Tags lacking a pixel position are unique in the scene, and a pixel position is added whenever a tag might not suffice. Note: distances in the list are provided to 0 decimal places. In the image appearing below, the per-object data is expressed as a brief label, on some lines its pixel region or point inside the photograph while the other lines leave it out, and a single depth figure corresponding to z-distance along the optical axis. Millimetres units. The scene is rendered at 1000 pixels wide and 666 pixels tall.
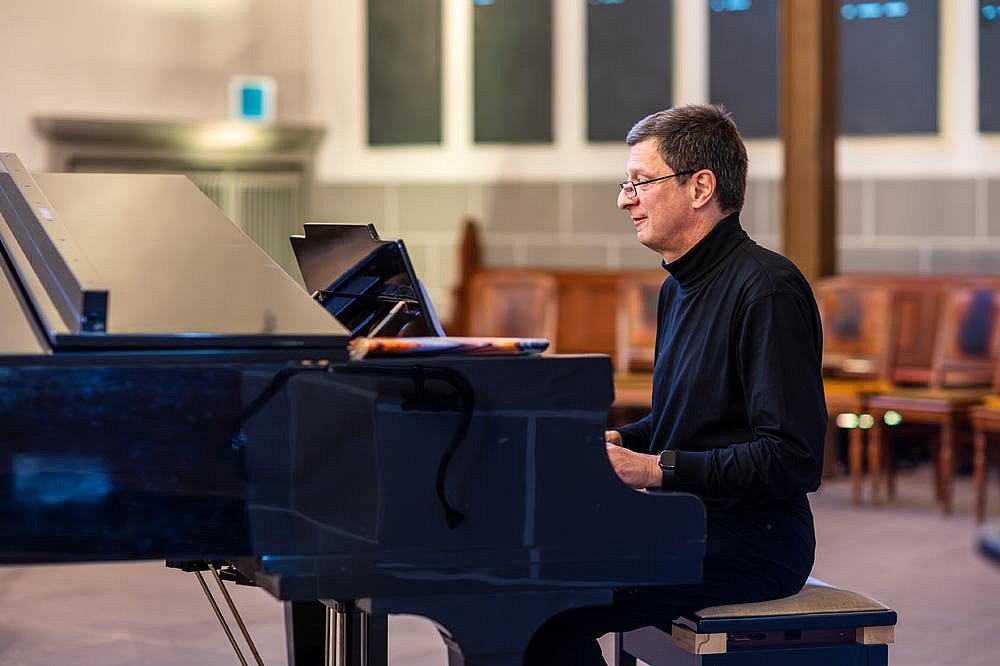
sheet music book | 4067
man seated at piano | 4587
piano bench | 4735
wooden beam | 12859
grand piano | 3885
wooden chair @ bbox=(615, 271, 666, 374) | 13014
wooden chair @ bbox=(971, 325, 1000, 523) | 10888
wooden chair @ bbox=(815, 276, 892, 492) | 12582
